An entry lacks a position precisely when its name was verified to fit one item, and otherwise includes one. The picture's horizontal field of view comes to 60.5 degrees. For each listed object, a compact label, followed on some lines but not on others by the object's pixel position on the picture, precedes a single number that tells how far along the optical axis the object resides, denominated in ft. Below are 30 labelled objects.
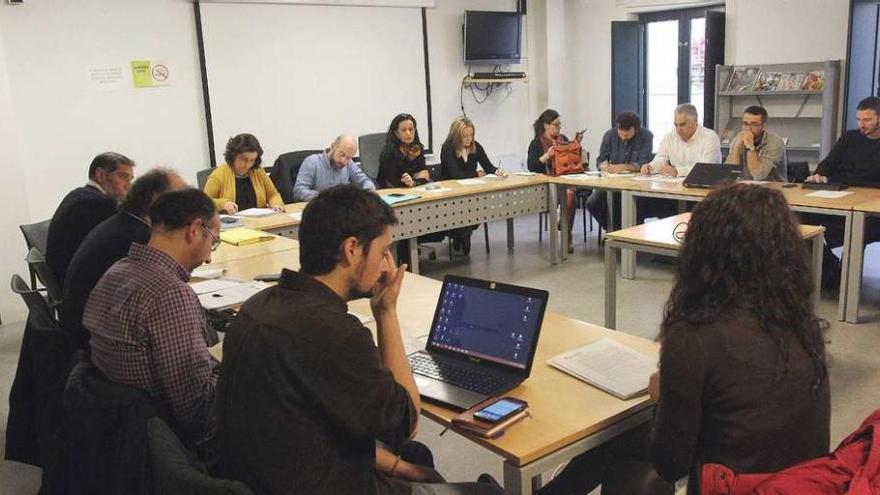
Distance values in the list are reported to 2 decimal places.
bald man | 16.67
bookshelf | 21.57
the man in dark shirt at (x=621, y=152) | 19.24
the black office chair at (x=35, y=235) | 12.37
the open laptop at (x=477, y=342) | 6.02
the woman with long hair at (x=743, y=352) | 4.65
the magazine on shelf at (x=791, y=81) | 21.97
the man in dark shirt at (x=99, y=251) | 7.68
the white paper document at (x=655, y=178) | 17.17
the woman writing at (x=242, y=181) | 14.76
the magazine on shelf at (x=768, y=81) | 22.43
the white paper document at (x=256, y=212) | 14.69
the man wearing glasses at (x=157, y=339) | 6.04
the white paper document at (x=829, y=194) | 13.82
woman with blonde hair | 19.22
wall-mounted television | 23.77
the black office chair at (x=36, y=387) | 7.47
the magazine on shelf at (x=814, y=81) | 21.39
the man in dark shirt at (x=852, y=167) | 15.03
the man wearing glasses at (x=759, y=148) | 16.02
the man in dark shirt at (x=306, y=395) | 4.31
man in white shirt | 17.92
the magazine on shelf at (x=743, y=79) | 22.98
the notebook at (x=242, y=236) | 12.26
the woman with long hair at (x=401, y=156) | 18.16
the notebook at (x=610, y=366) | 5.89
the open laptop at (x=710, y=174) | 15.24
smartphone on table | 5.36
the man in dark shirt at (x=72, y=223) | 10.12
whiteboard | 19.25
